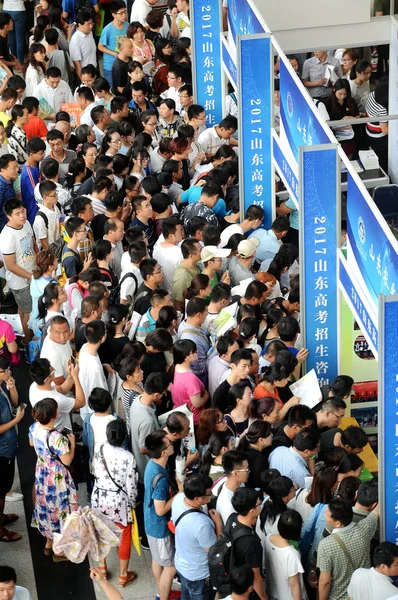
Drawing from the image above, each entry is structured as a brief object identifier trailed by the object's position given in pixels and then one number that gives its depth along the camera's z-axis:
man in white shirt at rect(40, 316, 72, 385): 14.86
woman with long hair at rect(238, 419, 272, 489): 12.88
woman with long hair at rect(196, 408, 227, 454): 13.44
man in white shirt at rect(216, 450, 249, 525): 12.30
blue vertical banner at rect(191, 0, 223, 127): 22.00
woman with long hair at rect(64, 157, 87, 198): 19.22
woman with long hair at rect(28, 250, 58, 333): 16.37
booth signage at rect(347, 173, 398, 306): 12.21
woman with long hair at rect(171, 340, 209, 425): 14.28
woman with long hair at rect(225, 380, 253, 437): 13.64
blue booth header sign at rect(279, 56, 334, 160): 15.33
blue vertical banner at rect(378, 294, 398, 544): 11.34
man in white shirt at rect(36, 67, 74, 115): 22.97
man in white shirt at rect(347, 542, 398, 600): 11.25
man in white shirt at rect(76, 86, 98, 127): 22.14
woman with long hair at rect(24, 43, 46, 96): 23.73
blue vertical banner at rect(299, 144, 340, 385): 14.66
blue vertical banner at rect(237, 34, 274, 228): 18.33
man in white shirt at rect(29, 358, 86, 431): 13.98
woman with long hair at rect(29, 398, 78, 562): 13.38
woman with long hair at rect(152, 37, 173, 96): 24.52
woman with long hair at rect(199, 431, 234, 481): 12.95
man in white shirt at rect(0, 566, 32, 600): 11.11
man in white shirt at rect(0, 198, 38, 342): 17.67
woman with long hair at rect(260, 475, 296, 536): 11.96
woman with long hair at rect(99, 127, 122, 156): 20.02
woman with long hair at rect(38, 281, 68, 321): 15.55
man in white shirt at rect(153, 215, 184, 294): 17.23
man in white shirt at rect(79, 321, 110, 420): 14.48
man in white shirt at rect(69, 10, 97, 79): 25.37
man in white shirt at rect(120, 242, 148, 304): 16.36
